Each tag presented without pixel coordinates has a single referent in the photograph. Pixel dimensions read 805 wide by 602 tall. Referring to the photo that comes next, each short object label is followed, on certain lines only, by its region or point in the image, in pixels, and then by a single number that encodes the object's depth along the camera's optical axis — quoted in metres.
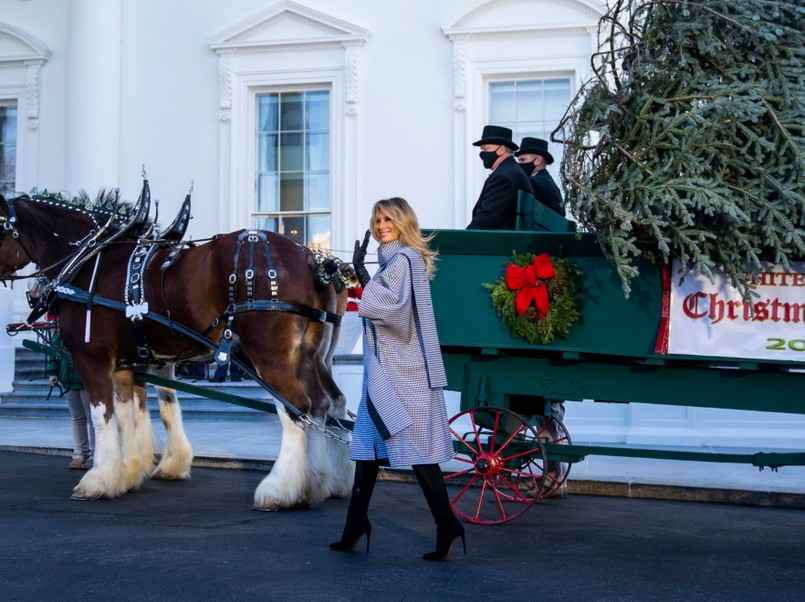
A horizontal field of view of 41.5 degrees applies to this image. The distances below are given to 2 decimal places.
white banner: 6.02
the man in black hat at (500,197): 7.09
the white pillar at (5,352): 13.76
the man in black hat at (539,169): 7.97
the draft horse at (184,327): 7.28
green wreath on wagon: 6.39
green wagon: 6.27
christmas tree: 5.56
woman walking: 5.52
